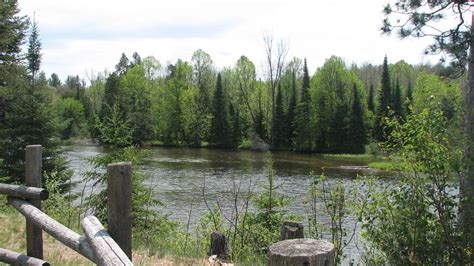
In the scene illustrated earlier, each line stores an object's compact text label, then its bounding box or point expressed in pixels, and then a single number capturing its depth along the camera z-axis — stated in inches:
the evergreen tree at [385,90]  2242.4
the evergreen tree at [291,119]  2346.2
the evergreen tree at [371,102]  2482.7
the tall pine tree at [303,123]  2289.6
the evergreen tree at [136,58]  3565.5
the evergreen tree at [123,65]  3298.2
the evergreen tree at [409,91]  2533.0
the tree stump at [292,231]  167.9
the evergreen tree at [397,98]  2246.6
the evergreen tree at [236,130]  2415.1
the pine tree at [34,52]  887.7
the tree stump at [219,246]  264.5
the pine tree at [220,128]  2417.6
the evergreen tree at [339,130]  2155.5
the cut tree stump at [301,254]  86.0
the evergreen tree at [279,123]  2369.6
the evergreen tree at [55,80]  4713.6
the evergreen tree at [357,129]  2111.2
